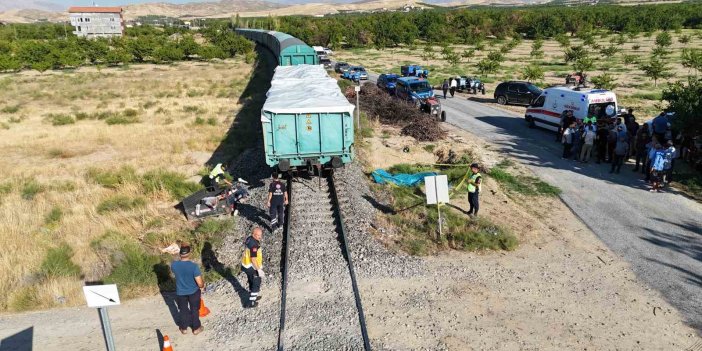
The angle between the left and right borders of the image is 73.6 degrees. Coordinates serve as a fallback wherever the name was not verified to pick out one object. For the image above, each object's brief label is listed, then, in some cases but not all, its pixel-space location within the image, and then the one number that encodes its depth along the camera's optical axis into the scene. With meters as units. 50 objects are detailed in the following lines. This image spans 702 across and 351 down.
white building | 118.12
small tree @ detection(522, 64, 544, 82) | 32.91
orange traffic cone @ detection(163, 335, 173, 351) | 6.56
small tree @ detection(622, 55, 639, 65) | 43.44
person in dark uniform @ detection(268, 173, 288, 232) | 10.72
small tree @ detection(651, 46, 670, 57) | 43.05
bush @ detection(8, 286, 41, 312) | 8.85
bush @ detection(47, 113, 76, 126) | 26.92
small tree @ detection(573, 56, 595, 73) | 35.34
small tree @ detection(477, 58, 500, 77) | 39.06
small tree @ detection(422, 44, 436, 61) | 56.04
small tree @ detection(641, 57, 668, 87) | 31.06
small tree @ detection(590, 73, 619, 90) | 26.71
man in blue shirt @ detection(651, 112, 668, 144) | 16.22
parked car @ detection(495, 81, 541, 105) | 27.62
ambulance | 18.78
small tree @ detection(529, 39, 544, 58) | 52.52
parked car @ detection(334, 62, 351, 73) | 44.62
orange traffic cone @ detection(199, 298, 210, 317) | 8.38
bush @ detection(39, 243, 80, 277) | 9.80
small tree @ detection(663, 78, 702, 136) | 15.45
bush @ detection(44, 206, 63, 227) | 12.69
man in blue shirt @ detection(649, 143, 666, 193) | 13.77
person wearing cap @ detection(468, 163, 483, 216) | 11.75
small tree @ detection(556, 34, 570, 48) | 54.56
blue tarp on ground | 14.48
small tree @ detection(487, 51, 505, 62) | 42.29
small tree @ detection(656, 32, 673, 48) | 48.47
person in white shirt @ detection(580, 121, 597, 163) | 16.38
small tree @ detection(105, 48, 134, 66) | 64.62
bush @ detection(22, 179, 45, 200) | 14.97
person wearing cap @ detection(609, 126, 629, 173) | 15.28
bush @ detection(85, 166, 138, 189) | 15.71
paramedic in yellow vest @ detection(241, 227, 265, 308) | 8.38
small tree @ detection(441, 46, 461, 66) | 46.62
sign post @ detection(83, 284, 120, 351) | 5.57
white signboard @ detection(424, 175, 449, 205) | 10.98
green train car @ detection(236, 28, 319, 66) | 25.66
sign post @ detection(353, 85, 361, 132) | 18.80
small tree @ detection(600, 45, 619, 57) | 48.53
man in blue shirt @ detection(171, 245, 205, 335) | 7.46
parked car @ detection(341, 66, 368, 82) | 38.72
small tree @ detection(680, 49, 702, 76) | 29.43
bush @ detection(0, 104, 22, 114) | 30.99
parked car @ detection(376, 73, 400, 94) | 29.59
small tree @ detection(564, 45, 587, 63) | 42.90
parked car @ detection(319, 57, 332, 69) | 46.94
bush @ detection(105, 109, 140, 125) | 26.58
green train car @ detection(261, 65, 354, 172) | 12.54
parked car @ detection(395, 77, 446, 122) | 24.05
